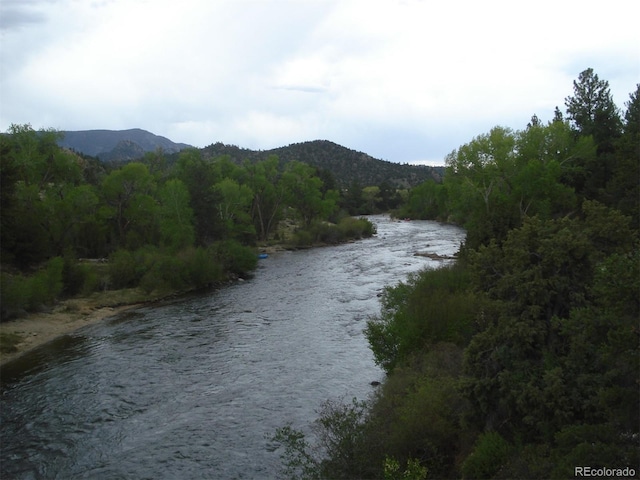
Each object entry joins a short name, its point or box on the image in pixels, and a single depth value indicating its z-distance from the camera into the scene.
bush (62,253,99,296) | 36.69
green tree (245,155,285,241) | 70.06
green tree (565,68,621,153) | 50.56
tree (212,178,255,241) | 57.99
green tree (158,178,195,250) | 48.59
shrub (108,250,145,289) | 39.69
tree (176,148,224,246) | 53.69
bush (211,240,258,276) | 47.56
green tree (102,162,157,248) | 48.00
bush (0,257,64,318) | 29.44
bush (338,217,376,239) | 77.38
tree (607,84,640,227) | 30.63
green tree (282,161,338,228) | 74.44
